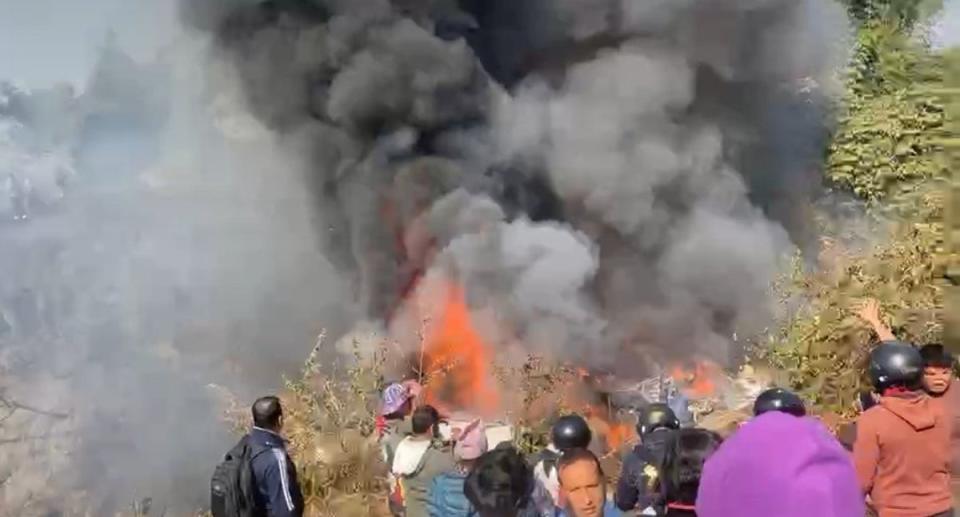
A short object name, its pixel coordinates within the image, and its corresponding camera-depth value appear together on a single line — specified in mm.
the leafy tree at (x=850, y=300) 10578
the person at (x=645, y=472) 4797
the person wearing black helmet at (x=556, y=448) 5117
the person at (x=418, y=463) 5719
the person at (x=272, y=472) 5027
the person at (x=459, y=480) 5164
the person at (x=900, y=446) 4160
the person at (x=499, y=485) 4500
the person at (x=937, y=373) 4582
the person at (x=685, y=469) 3717
